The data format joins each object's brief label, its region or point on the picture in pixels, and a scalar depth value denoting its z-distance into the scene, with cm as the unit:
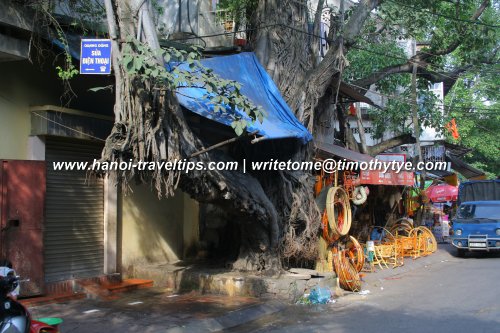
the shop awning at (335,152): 1265
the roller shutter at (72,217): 950
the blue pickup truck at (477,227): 1591
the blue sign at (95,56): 757
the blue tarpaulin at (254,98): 845
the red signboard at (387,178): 1309
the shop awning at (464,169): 2532
